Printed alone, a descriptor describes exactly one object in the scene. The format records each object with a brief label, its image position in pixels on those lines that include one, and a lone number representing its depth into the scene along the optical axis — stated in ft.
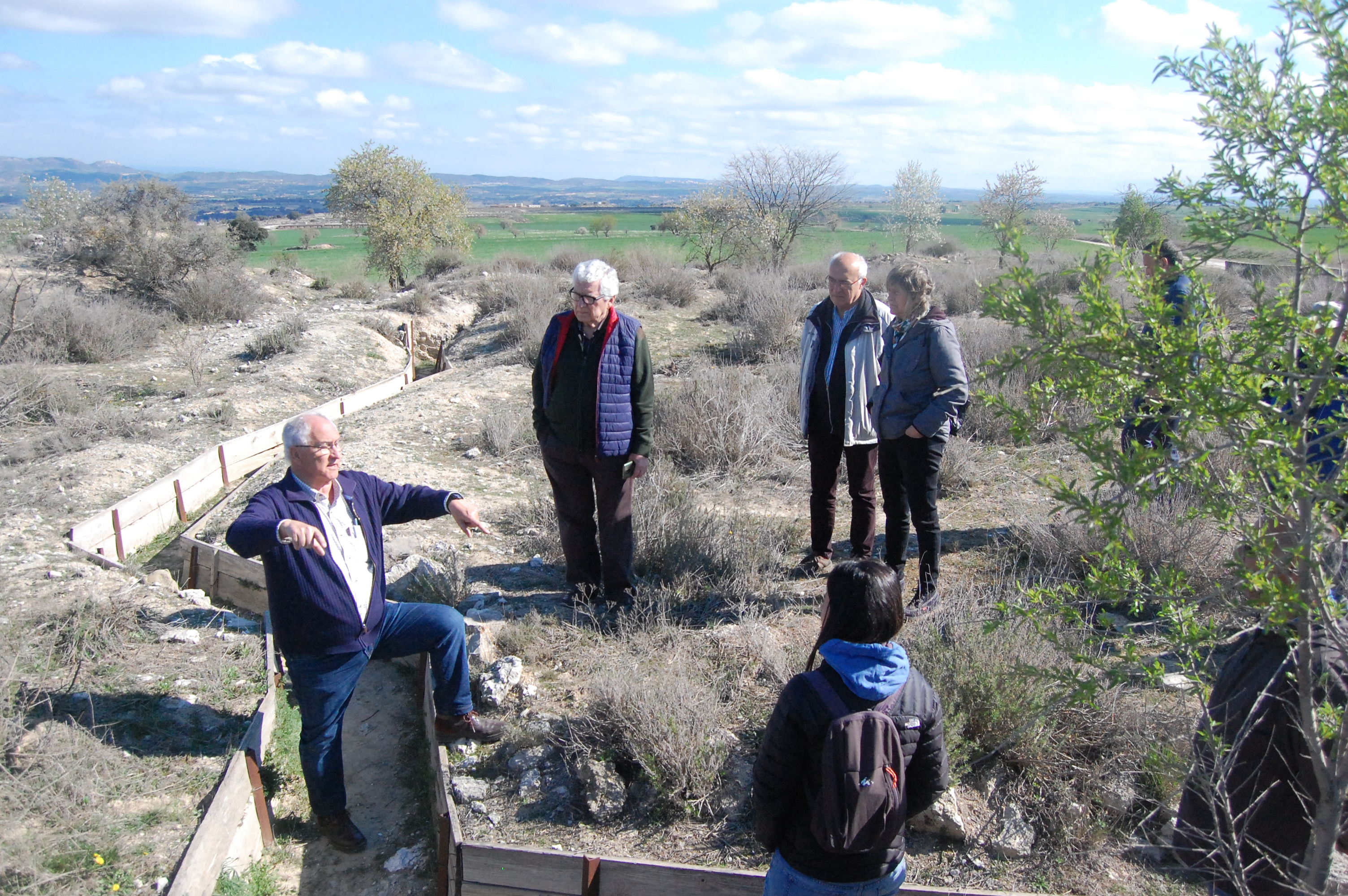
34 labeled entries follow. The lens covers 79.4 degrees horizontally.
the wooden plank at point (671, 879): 8.75
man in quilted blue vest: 13.46
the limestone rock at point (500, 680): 12.58
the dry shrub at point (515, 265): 75.56
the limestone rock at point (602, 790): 10.49
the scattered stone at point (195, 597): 16.43
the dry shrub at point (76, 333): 38.70
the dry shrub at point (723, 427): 23.79
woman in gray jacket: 13.00
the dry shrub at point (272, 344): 42.63
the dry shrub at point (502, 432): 25.61
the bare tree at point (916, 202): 137.80
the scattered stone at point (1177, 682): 11.37
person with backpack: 5.90
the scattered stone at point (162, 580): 16.96
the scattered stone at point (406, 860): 10.85
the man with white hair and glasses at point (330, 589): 10.03
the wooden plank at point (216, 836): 9.18
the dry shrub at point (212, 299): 53.01
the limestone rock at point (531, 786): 10.98
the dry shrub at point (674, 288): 52.47
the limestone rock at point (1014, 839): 9.56
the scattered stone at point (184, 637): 14.76
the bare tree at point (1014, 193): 95.45
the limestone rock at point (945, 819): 9.72
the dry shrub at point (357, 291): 74.38
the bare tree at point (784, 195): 88.38
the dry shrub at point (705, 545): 15.80
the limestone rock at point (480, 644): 13.46
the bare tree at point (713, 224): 86.89
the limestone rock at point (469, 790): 10.95
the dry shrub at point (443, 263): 84.94
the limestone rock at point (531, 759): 11.37
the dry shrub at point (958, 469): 21.57
